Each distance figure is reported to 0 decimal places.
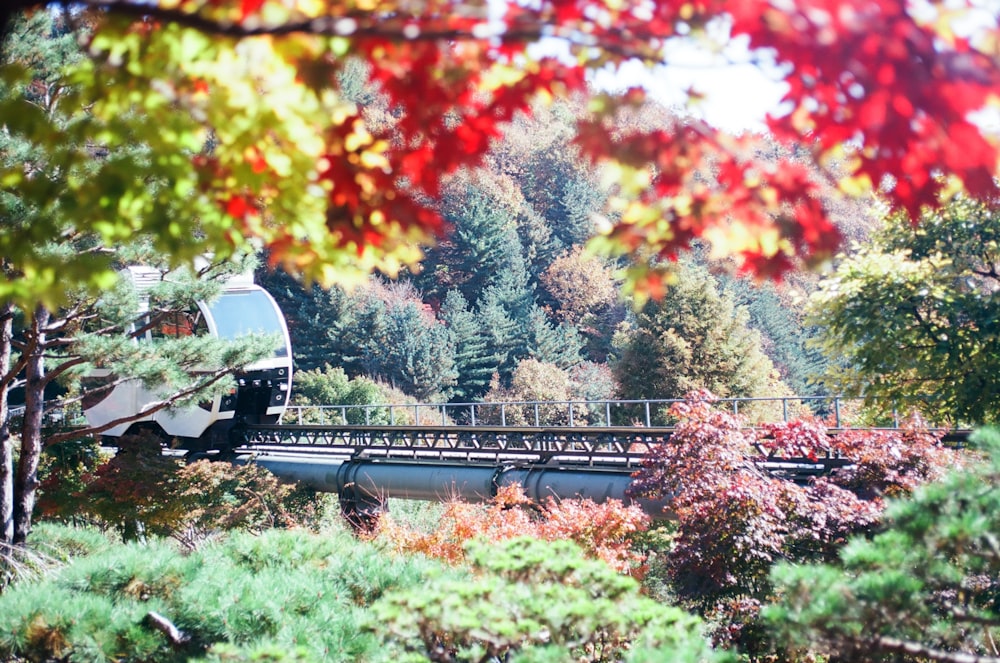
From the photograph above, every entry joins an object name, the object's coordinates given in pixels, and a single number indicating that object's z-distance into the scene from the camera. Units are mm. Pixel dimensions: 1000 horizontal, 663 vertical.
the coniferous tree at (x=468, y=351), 46219
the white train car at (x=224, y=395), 17562
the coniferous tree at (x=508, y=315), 47344
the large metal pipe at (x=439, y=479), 12773
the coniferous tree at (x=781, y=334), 51000
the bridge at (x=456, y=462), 13016
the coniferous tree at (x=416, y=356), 43562
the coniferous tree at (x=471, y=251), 50219
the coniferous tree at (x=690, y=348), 31109
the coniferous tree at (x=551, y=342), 47531
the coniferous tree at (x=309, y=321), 44688
